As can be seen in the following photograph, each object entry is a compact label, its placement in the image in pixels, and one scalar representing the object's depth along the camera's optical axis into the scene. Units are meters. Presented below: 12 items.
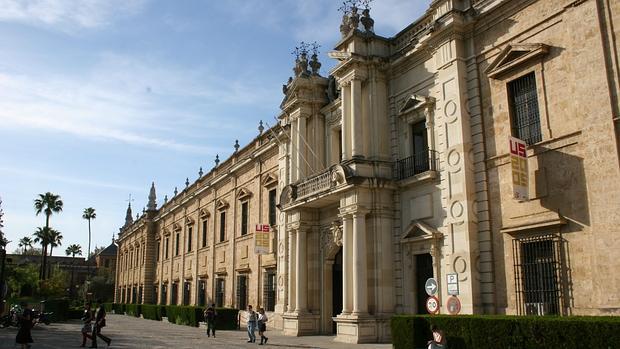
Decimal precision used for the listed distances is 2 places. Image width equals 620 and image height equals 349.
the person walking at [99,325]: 17.61
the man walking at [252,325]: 20.38
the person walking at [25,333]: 14.56
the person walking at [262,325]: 19.65
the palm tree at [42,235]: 81.44
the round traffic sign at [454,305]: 13.48
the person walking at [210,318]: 23.35
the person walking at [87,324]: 18.09
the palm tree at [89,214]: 97.81
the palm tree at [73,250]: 120.00
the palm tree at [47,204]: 79.19
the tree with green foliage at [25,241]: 107.38
